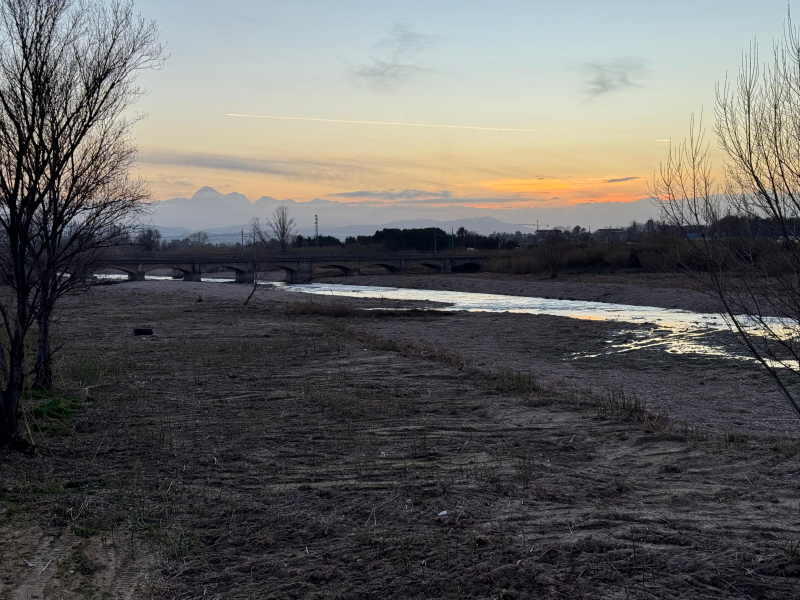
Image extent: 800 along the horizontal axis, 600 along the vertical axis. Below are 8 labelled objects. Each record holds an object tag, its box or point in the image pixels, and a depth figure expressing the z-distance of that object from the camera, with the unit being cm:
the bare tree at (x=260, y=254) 5348
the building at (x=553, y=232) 7661
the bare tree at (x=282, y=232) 14518
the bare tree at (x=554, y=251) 7081
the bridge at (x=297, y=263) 8506
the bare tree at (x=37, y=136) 833
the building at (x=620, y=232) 14586
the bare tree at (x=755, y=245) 590
